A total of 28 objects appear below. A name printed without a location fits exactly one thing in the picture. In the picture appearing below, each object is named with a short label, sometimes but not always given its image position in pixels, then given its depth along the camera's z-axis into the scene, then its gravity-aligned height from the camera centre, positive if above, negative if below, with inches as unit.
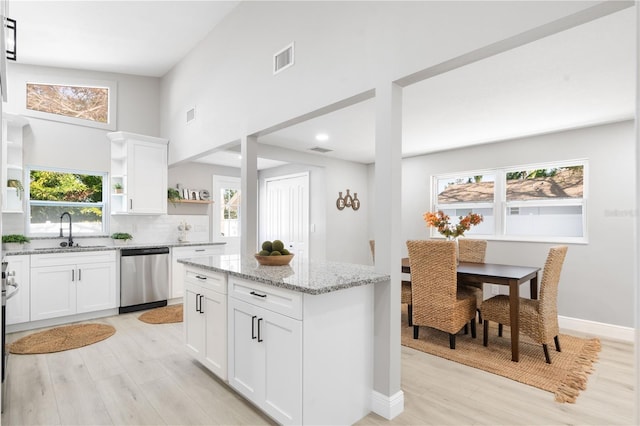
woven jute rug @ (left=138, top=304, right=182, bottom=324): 164.9 -51.6
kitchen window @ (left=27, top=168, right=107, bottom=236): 174.6 +6.6
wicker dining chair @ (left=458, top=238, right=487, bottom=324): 168.9 -18.3
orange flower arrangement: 151.9 -4.1
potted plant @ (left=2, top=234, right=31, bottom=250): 155.1 -13.0
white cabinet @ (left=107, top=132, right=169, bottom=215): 191.2 +22.7
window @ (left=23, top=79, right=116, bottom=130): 177.3 +61.0
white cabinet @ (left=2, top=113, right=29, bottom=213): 159.2 +23.0
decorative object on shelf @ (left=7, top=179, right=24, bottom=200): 160.4 +13.5
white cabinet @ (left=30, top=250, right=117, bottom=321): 155.7 -33.7
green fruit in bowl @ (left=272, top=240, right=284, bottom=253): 105.2 -10.0
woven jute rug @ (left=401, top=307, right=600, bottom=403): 104.0 -51.2
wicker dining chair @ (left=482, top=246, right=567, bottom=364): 117.1 -34.5
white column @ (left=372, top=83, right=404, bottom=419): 85.9 -9.3
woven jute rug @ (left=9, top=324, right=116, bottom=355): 130.0 -51.8
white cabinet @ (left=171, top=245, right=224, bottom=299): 193.9 -28.2
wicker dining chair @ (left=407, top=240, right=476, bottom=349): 128.1 -30.0
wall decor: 236.2 +8.6
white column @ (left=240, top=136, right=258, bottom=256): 136.2 +7.1
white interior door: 240.8 +1.1
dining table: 119.3 -23.8
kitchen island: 74.1 -30.0
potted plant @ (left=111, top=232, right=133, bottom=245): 190.9 -13.5
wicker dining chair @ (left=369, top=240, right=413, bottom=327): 154.0 -36.9
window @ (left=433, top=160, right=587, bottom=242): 162.7 +7.6
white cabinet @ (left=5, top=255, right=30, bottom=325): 149.2 -35.6
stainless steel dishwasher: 177.8 -34.7
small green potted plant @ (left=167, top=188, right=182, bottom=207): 214.4 +11.4
